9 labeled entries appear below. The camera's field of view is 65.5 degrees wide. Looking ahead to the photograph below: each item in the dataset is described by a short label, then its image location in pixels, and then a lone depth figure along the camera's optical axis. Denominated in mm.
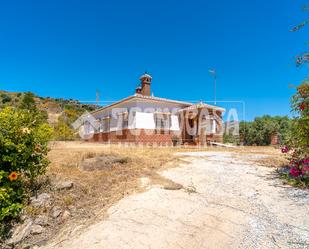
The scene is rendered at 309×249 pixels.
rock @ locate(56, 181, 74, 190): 5469
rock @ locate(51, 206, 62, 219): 4615
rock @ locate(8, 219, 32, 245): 4043
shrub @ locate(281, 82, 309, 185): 6250
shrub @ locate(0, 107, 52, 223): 4449
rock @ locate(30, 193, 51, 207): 4859
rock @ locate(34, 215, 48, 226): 4398
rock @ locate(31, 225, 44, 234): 4198
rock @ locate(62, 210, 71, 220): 4610
